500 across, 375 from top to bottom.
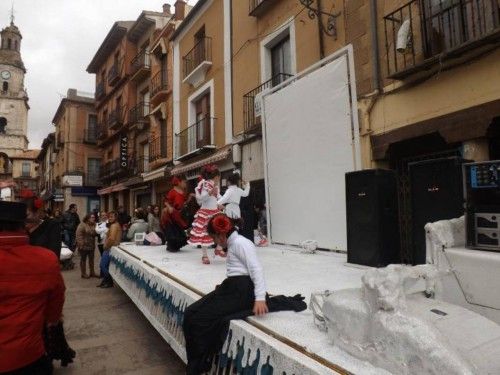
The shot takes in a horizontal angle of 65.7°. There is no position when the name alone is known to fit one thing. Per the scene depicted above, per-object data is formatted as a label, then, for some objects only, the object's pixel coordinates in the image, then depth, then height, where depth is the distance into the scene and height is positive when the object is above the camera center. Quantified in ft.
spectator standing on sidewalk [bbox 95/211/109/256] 33.07 -1.40
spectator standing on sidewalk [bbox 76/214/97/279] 28.89 -1.88
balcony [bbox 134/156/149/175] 62.57 +8.05
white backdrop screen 18.95 +2.96
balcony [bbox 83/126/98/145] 92.68 +19.24
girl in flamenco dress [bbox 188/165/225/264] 18.56 +0.40
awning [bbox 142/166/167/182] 50.10 +5.28
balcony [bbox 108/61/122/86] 73.51 +27.42
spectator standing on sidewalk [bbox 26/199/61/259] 11.15 -0.38
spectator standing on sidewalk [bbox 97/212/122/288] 27.12 -2.44
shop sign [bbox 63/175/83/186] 88.33 +8.08
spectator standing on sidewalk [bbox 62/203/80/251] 40.32 -0.93
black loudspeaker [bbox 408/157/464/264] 19.65 +0.65
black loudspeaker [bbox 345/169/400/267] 14.14 -0.40
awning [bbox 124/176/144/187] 60.00 +5.21
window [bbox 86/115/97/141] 93.83 +21.27
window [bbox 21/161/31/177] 193.57 +23.83
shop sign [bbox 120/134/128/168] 67.05 +10.84
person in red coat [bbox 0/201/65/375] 6.86 -1.41
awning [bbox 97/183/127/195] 68.49 +4.87
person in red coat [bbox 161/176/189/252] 22.30 -0.34
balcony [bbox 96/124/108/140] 81.39 +17.88
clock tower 185.88 +55.12
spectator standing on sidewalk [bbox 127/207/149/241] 30.19 -1.17
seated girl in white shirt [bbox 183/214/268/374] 8.97 -2.20
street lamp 25.37 +12.71
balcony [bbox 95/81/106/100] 84.15 +27.70
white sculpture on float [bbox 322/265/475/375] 4.93 -1.74
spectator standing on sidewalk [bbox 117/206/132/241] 40.22 -0.61
